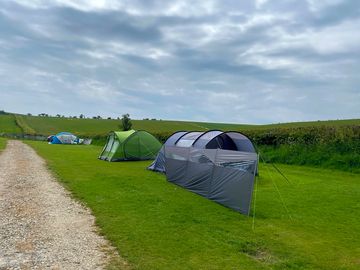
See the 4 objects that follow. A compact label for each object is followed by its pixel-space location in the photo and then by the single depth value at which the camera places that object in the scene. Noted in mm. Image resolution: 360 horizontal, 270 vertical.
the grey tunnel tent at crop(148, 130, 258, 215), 10430
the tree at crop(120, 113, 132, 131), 50438
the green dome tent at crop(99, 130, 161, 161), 24953
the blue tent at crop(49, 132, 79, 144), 54241
